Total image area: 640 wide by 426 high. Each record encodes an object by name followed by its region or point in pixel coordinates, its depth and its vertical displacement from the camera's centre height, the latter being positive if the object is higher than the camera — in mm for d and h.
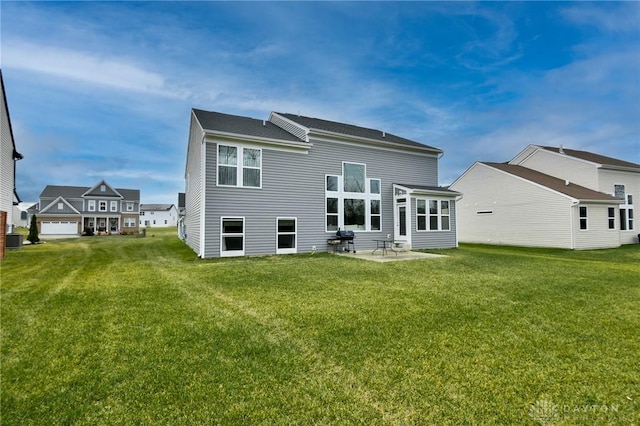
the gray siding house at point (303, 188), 12422 +1656
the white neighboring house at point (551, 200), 18031 +1398
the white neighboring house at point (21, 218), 48222 +878
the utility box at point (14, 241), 15470 -926
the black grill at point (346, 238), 14405 -780
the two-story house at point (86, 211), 35844 +1672
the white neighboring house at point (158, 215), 64875 +1806
